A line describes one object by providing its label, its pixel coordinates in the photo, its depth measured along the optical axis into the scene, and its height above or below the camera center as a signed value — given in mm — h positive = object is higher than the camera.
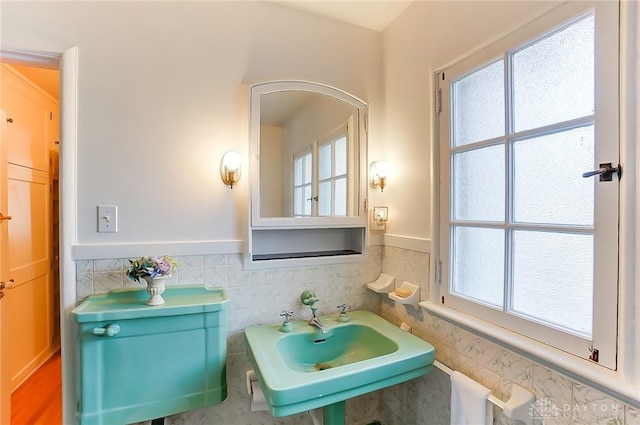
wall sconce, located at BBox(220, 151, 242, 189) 1401 +202
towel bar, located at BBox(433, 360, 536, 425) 928 -612
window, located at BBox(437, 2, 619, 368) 809 +89
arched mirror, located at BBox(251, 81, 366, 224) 1497 +308
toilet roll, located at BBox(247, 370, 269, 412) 1281 -790
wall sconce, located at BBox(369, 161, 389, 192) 1686 +205
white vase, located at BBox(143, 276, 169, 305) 1214 -320
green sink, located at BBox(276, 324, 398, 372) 1377 -664
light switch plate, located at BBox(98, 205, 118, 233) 1264 -34
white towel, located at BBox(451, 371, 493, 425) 1025 -687
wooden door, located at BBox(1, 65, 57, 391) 2123 -87
